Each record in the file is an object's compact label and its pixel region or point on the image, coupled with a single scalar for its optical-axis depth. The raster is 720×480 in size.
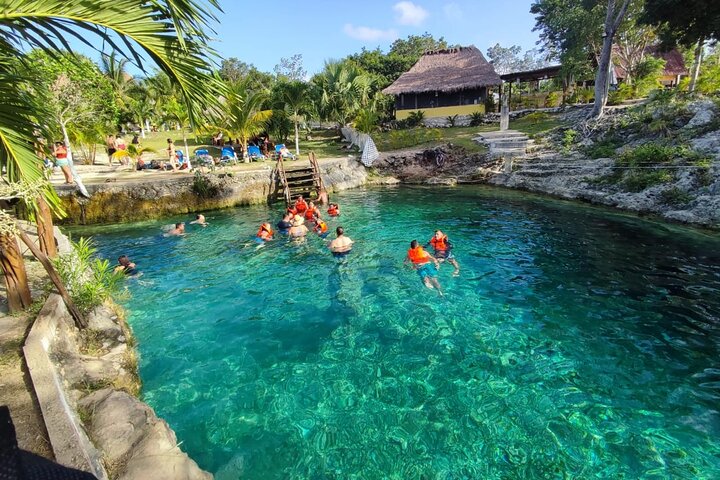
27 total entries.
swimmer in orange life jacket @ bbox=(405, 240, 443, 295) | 9.20
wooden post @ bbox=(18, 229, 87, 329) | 4.89
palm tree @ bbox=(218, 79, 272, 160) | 20.12
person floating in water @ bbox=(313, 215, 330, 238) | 13.10
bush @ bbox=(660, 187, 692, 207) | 13.21
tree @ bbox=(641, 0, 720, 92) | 16.09
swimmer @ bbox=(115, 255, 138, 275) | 10.12
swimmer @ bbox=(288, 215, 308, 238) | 13.08
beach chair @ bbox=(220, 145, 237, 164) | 22.00
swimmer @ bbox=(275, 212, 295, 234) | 13.50
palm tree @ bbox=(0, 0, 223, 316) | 3.20
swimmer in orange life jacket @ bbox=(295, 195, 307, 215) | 15.27
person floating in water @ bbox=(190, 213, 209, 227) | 15.19
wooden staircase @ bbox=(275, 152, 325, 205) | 18.73
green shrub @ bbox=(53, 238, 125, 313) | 6.25
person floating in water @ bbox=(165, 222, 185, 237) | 13.93
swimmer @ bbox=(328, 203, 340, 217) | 15.23
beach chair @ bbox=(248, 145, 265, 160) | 23.39
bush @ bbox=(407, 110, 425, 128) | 32.16
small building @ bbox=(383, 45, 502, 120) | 31.08
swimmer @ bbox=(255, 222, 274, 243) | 12.68
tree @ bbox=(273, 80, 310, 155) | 23.56
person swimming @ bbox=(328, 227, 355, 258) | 11.15
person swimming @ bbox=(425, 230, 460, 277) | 10.36
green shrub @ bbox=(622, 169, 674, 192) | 14.37
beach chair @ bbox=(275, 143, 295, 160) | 23.79
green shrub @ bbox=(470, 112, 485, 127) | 30.44
